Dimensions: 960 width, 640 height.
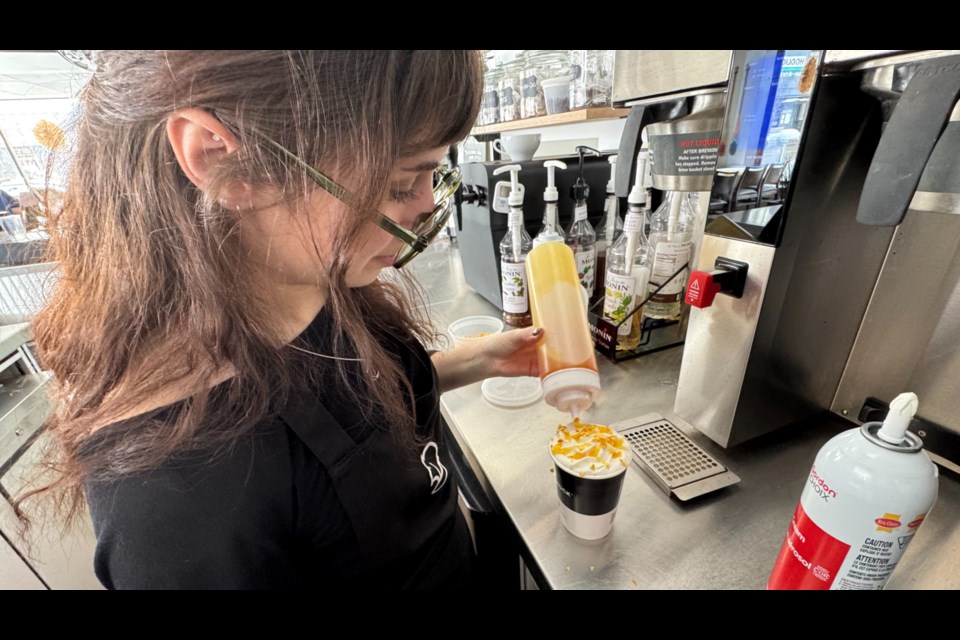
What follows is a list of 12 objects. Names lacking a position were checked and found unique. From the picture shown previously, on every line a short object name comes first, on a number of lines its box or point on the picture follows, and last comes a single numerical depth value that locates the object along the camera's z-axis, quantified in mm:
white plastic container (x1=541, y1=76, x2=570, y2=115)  1253
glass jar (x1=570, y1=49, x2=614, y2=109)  1142
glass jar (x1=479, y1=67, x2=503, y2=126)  1656
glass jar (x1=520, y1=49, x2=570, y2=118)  1368
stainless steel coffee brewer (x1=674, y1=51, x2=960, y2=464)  406
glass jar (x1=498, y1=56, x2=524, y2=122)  1534
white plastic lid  906
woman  397
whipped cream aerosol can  357
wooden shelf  1139
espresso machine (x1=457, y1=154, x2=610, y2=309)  1170
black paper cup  521
